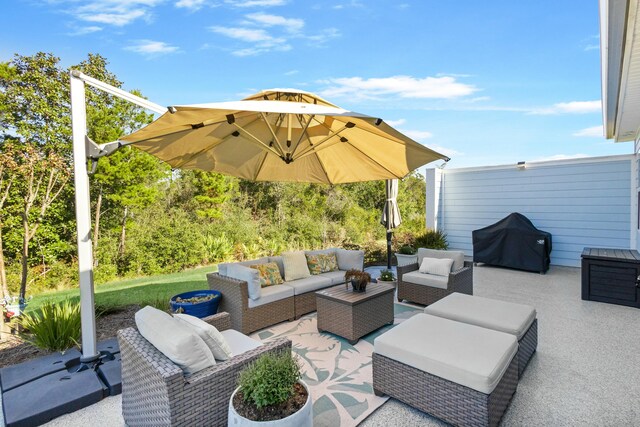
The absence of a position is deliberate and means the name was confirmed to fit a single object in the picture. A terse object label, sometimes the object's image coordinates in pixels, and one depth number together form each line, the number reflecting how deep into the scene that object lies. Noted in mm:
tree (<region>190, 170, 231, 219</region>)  10666
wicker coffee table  3641
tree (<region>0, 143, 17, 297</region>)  4166
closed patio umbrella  7242
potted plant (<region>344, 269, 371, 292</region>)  4008
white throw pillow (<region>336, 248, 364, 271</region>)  5387
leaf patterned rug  2440
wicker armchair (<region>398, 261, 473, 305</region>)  4633
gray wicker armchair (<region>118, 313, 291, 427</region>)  1779
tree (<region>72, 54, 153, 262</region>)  8484
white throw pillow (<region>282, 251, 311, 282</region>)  4785
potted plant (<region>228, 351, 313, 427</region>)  1733
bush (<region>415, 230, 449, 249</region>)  8664
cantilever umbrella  2824
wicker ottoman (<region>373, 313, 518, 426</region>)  2086
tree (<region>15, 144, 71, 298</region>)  4961
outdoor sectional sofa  3903
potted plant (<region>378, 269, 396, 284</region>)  5711
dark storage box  4797
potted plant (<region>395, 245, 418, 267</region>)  7039
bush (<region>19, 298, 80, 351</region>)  3314
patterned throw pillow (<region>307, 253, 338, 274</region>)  5152
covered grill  7242
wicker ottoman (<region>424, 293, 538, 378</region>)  2871
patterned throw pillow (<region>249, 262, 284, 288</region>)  4434
